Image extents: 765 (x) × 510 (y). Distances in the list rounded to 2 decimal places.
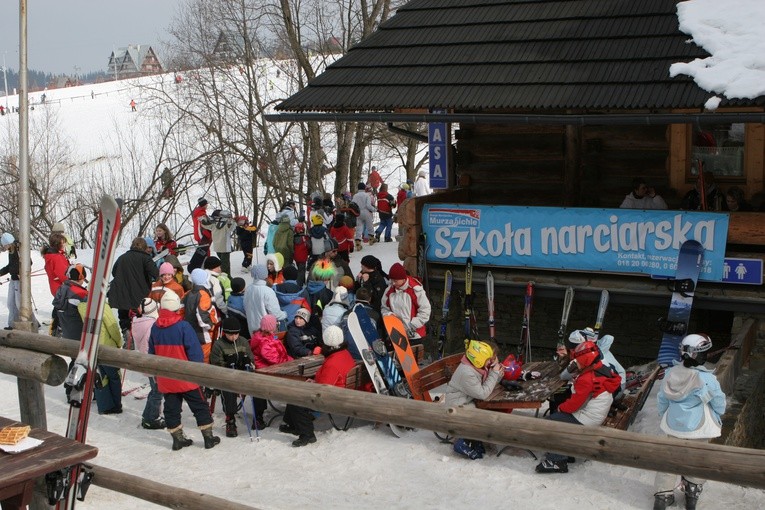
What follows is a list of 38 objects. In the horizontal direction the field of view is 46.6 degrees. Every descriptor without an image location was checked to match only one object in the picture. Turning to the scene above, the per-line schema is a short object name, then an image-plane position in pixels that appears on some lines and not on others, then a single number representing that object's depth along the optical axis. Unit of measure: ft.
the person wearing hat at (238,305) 35.53
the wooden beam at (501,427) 12.53
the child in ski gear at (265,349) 31.99
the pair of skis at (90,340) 17.75
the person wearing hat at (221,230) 56.59
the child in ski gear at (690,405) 23.82
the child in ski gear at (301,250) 53.67
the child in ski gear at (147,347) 32.27
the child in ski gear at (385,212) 70.69
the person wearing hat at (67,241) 47.38
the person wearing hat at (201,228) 56.49
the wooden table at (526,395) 28.37
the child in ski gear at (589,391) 26.78
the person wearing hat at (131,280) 40.27
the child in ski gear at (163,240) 49.55
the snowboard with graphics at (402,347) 31.12
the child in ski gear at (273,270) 40.72
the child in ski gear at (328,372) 29.84
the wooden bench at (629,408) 27.37
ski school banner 34.09
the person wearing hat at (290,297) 35.83
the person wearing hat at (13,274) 45.11
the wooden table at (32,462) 14.32
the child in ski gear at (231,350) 29.96
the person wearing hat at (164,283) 35.06
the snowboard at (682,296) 33.86
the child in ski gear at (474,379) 27.96
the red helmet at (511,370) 30.71
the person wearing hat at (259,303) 34.32
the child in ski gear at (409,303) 34.63
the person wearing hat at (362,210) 67.10
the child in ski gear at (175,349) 28.96
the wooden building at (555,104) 34.32
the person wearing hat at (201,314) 33.83
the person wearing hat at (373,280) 37.47
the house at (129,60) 459.60
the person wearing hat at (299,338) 32.71
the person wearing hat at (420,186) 76.12
